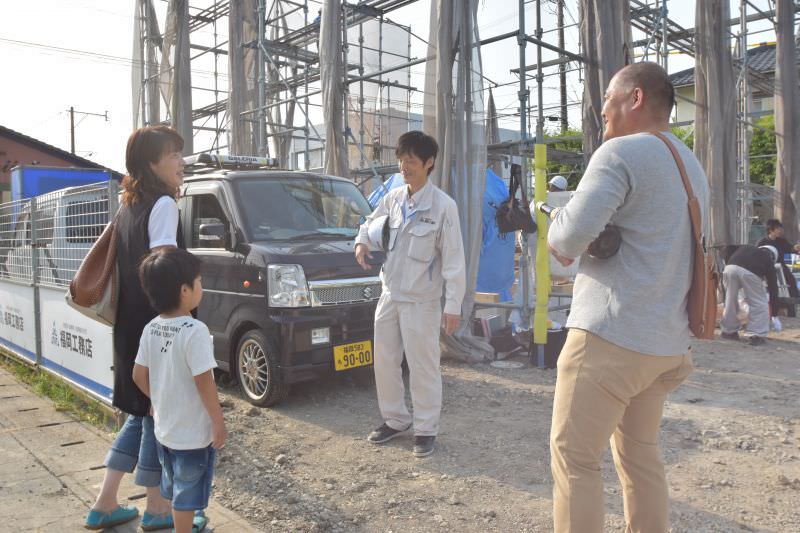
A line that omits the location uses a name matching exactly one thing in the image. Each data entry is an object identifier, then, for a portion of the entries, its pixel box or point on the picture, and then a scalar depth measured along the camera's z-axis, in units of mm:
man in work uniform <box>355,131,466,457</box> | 3730
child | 2262
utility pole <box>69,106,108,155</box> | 41475
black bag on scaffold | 6656
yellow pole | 6148
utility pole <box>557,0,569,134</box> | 15859
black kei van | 4641
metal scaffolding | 11531
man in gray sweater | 1887
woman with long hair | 2580
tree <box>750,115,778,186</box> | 24594
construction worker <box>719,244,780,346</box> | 7512
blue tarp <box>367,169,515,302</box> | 8000
